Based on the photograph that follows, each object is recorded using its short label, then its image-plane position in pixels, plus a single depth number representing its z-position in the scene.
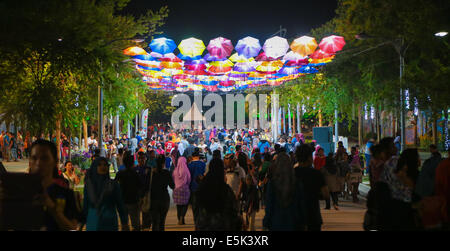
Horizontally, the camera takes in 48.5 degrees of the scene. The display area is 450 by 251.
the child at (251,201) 10.17
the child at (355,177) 15.20
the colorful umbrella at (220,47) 23.94
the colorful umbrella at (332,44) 21.12
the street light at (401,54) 17.55
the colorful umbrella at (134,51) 21.70
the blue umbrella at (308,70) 25.72
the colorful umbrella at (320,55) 22.31
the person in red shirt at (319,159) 14.73
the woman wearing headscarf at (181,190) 11.09
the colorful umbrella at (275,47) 23.56
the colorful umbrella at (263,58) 24.42
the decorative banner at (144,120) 39.91
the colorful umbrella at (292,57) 24.08
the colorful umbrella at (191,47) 23.91
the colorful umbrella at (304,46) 21.72
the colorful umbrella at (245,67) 29.69
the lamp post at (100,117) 19.53
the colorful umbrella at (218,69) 28.06
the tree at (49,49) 10.21
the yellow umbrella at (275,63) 26.52
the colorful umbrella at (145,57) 23.09
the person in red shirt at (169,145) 21.82
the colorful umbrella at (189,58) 24.19
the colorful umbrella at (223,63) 27.86
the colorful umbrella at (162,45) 22.97
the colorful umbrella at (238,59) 27.46
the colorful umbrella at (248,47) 24.30
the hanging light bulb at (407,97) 17.71
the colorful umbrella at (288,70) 28.83
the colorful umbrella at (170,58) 24.03
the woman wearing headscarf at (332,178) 13.84
